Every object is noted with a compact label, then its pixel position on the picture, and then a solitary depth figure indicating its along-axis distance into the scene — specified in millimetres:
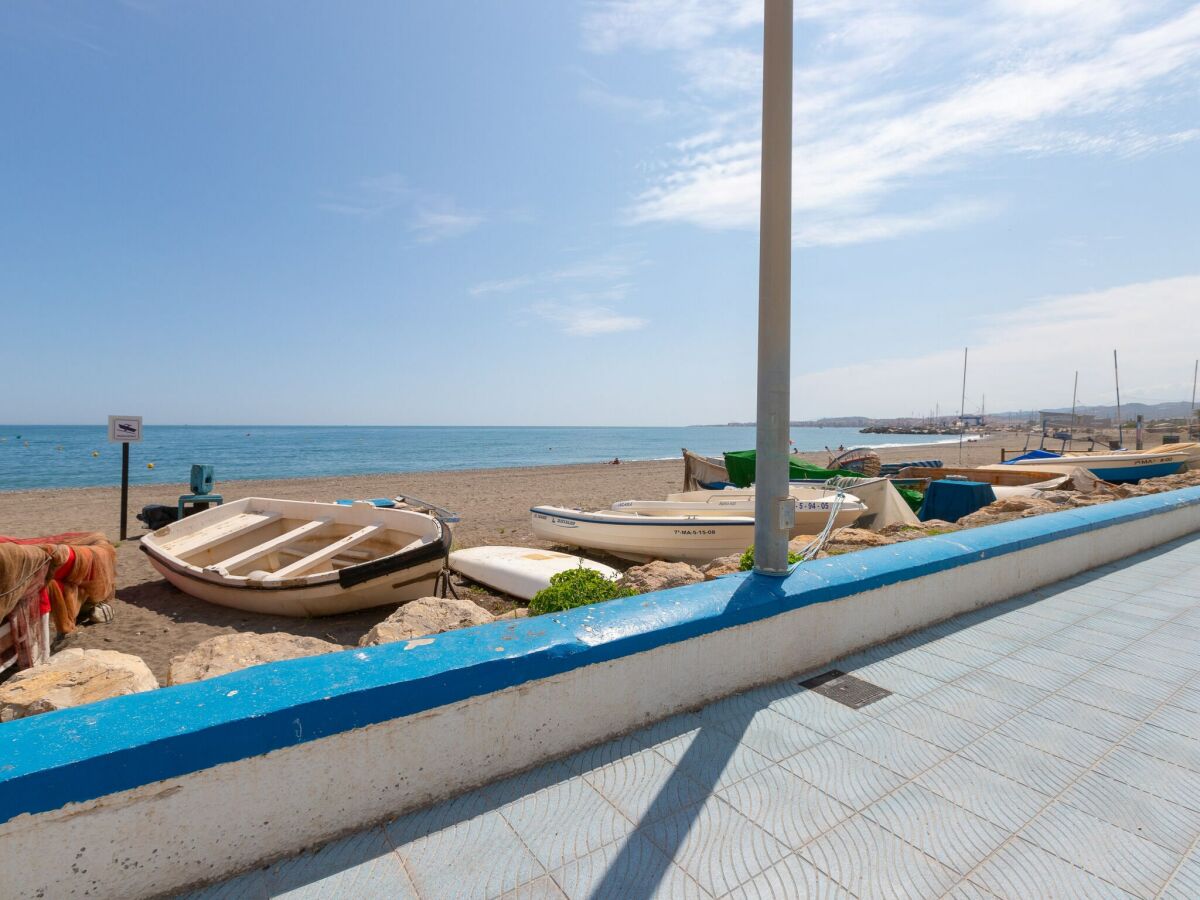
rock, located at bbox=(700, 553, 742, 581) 4535
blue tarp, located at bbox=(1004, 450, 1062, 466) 16531
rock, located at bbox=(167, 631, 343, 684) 3227
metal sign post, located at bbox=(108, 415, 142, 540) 11000
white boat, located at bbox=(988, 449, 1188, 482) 14305
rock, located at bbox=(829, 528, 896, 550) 5539
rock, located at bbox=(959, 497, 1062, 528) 7051
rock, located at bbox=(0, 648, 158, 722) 2539
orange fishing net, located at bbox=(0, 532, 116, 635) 3936
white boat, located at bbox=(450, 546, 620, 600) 7086
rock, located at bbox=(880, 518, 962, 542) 5781
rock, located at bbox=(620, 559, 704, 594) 4367
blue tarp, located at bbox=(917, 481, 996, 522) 9820
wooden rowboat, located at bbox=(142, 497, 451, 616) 6258
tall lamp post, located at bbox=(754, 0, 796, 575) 2834
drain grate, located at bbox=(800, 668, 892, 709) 2746
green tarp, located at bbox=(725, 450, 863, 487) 13547
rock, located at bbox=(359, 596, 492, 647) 4027
